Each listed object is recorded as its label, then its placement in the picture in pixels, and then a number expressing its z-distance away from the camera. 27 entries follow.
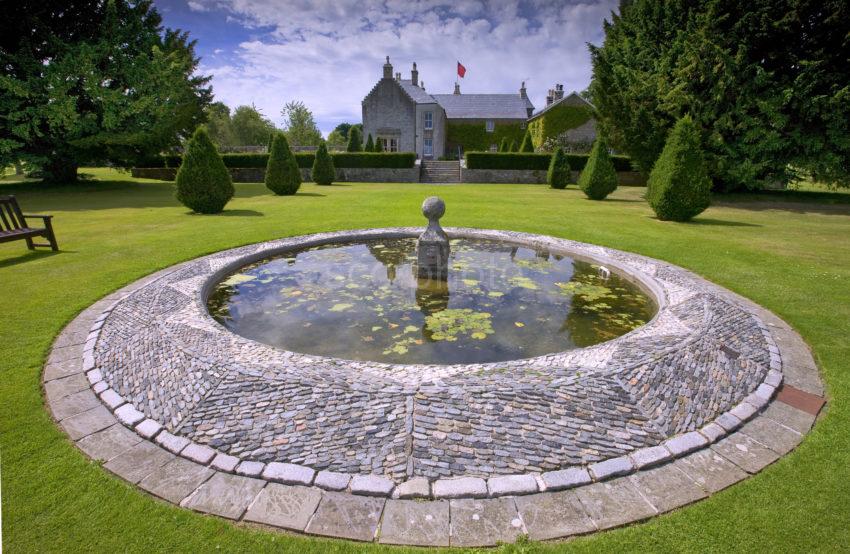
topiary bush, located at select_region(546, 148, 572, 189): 28.12
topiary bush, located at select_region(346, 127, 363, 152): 38.00
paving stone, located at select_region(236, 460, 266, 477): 3.15
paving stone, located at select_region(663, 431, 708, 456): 3.42
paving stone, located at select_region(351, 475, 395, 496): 3.00
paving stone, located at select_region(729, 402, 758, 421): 3.89
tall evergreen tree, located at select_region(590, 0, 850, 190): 18.92
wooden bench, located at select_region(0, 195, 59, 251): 9.17
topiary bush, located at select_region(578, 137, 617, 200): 21.70
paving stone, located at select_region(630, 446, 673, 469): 3.28
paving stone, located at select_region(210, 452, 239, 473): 3.20
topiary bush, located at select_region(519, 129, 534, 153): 35.88
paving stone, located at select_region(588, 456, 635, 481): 3.17
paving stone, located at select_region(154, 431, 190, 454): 3.40
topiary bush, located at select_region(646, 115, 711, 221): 14.27
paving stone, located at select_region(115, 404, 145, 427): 3.72
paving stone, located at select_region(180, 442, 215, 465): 3.28
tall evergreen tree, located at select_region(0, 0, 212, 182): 22.17
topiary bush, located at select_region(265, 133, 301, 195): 22.50
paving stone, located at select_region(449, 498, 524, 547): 2.68
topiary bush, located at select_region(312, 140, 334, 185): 28.86
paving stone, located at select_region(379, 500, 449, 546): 2.68
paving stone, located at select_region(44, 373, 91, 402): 4.20
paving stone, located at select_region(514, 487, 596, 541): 2.73
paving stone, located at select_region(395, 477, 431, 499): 2.98
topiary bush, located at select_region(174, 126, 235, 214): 15.68
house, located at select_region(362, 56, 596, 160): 43.00
